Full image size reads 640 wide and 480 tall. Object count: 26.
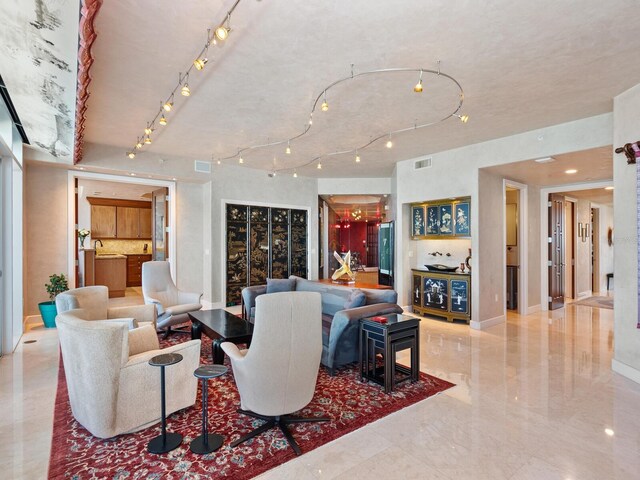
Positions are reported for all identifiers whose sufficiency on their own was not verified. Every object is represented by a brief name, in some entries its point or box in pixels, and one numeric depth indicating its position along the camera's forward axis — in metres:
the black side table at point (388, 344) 3.21
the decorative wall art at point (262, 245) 7.34
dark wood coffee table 3.63
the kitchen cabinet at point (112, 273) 8.55
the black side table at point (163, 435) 2.28
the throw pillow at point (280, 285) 5.50
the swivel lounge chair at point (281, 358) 2.26
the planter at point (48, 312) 5.37
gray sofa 3.51
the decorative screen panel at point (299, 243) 8.20
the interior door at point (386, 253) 7.39
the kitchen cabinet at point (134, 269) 10.29
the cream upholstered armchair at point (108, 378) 2.34
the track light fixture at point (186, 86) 3.11
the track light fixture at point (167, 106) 3.51
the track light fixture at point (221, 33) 2.22
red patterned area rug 2.13
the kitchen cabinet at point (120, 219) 9.88
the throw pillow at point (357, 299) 3.94
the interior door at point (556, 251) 7.13
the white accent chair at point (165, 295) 4.99
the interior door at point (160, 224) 7.07
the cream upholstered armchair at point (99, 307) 3.32
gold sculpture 5.84
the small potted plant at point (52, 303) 5.38
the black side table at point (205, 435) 2.28
